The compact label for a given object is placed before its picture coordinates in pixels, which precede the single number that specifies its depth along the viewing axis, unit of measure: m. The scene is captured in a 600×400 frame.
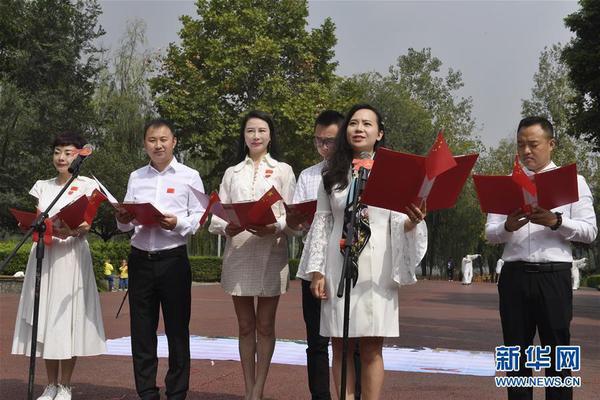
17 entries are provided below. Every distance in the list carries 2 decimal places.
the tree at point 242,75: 31.02
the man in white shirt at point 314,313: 5.53
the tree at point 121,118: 35.53
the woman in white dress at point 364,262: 4.52
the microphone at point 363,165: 4.36
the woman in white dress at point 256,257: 5.62
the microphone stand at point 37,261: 5.15
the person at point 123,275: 23.98
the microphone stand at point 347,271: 4.13
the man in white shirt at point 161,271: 5.64
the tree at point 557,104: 43.34
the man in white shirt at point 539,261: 4.75
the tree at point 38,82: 28.95
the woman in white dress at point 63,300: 5.82
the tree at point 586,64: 21.52
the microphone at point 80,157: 5.47
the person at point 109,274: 23.59
